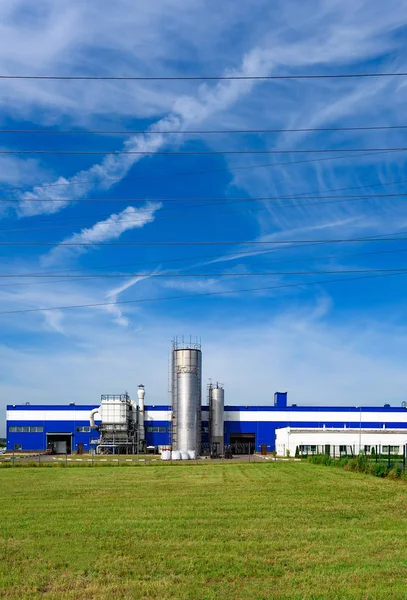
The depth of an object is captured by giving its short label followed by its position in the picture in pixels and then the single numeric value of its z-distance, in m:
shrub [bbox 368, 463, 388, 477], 37.12
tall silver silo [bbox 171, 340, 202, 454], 78.62
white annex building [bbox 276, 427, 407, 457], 73.25
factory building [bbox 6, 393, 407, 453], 88.75
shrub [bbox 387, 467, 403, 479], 34.73
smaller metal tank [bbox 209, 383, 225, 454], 85.12
